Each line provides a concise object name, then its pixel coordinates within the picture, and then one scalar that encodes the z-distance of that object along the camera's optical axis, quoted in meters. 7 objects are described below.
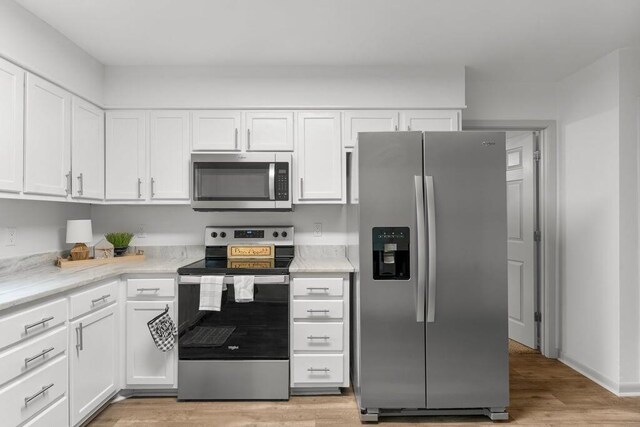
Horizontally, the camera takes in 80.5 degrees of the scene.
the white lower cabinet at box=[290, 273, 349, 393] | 2.53
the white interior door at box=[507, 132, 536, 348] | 3.44
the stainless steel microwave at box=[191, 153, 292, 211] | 2.87
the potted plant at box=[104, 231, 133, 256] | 3.00
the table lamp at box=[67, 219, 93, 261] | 2.70
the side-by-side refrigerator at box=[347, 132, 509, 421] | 2.23
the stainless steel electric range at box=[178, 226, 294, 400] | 2.50
